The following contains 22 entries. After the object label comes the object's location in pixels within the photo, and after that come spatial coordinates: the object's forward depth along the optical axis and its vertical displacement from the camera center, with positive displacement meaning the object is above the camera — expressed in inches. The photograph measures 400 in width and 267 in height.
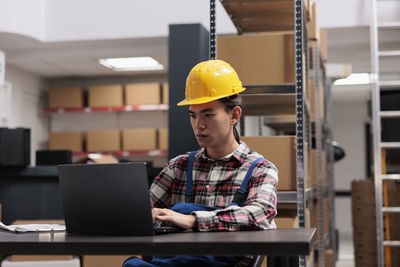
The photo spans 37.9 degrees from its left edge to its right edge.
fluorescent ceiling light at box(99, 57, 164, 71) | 307.2 +43.9
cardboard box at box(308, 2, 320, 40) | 173.2 +34.3
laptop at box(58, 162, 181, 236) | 63.6 -6.2
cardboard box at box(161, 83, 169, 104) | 338.3 +28.4
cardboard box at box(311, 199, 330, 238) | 189.9 -26.1
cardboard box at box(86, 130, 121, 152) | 335.6 +1.3
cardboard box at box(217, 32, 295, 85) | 120.0 +17.8
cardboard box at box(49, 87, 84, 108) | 349.1 +27.9
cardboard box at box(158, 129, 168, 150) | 333.1 +2.1
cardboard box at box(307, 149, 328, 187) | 174.1 -8.2
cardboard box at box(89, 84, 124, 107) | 343.3 +28.3
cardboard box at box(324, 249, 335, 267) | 198.8 -40.2
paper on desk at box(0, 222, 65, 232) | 72.2 -10.7
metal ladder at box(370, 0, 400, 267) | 187.2 -3.7
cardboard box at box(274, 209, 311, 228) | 117.5 -15.7
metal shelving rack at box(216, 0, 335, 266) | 116.0 +10.1
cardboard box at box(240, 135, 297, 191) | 119.3 -2.8
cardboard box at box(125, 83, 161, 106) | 337.7 +28.7
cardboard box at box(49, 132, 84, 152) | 341.4 +1.5
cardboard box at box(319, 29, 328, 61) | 213.3 +36.7
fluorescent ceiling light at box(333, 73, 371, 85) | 345.1 +38.1
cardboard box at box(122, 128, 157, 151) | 333.1 +2.1
